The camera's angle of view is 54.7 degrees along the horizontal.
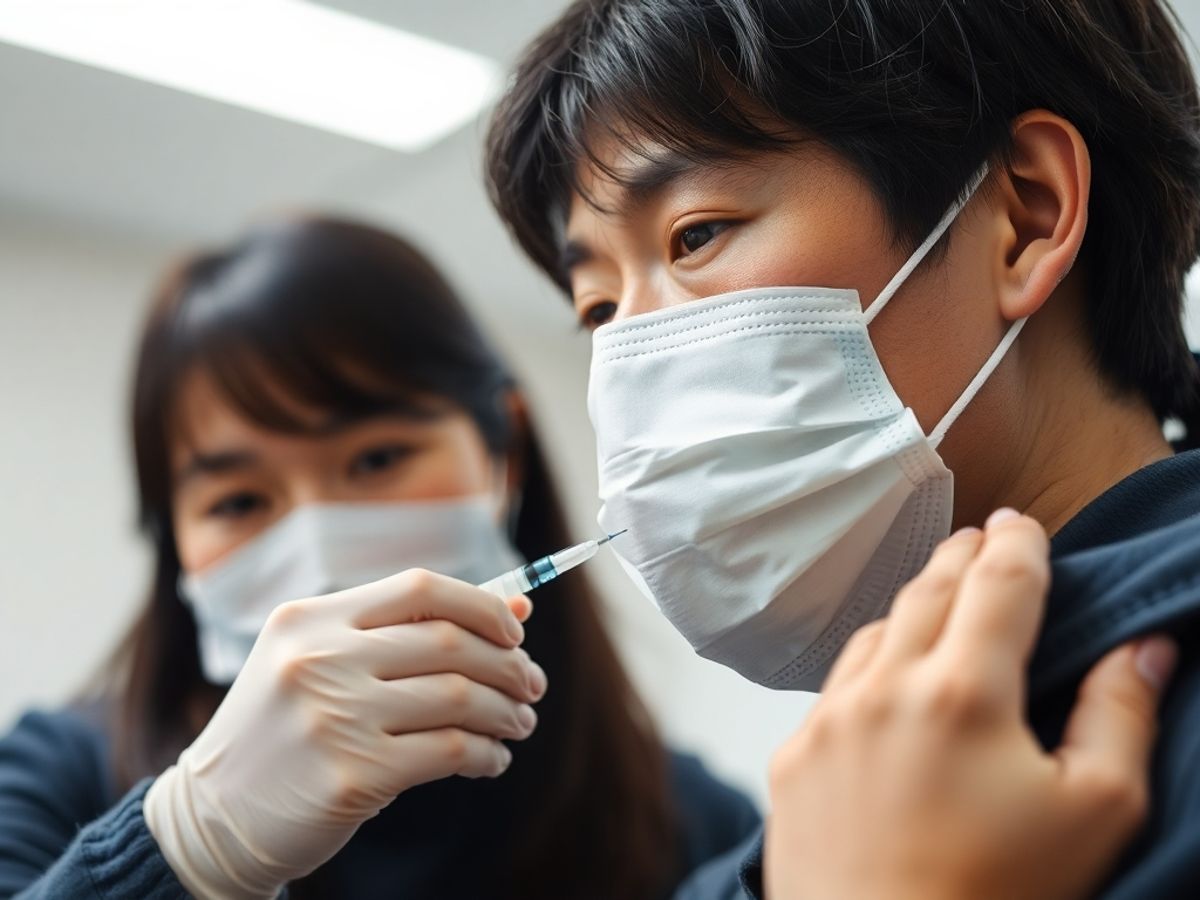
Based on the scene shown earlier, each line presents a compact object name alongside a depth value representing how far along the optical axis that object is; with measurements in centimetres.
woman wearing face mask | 160
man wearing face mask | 88
